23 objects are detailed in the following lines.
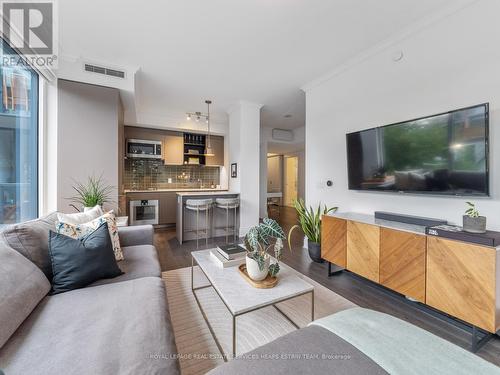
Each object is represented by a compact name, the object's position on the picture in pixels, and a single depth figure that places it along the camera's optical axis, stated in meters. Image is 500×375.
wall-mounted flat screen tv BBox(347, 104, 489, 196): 1.68
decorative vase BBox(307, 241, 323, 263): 2.91
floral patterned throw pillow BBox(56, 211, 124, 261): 1.58
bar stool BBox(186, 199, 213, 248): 3.74
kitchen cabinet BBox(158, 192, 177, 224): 5.04
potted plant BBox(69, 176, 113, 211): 2.57
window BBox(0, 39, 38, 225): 2.01
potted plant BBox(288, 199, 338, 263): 2.94
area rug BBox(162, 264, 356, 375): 1.42
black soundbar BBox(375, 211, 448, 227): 1.93
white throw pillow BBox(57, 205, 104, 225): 1.76
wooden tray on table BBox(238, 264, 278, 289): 1.46
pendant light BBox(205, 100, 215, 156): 4.45
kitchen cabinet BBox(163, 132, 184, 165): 5.25
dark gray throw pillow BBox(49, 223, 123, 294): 1.36
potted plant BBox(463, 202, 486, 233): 1.54
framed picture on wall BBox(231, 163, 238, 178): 4.56
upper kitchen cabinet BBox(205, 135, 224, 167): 5.75
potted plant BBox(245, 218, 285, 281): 1.50
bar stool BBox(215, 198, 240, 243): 4.00
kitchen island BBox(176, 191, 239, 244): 3.94
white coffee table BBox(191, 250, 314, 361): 1.28
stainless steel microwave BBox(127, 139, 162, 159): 4.85
